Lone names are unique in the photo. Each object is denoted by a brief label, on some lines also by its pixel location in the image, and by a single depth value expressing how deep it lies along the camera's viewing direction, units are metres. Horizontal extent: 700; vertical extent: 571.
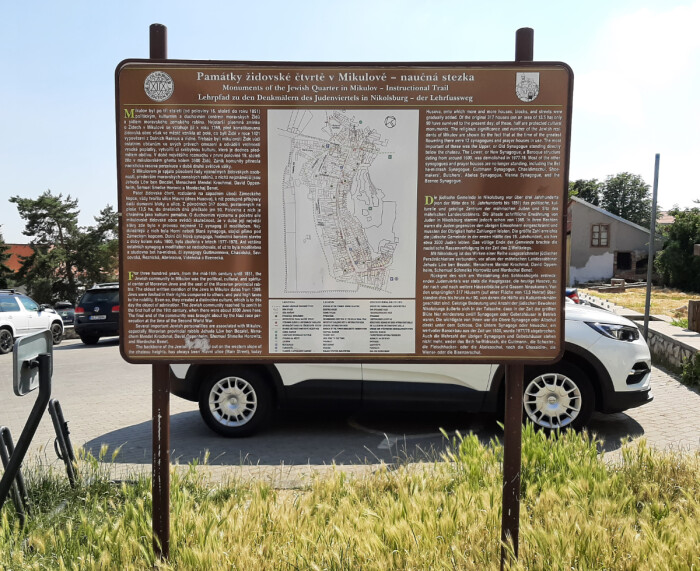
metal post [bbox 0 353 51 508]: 2.94
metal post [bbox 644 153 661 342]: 10.26
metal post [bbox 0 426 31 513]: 3.54
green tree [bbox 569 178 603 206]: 89.38
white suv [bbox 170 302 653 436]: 5.68
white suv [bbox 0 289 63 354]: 15.09
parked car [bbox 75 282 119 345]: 16.45
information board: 3.01
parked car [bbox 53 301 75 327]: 32.48
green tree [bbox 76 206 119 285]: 53.22
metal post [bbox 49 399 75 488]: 4.02
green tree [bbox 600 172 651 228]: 89.38
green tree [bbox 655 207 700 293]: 39.19
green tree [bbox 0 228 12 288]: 53.25
